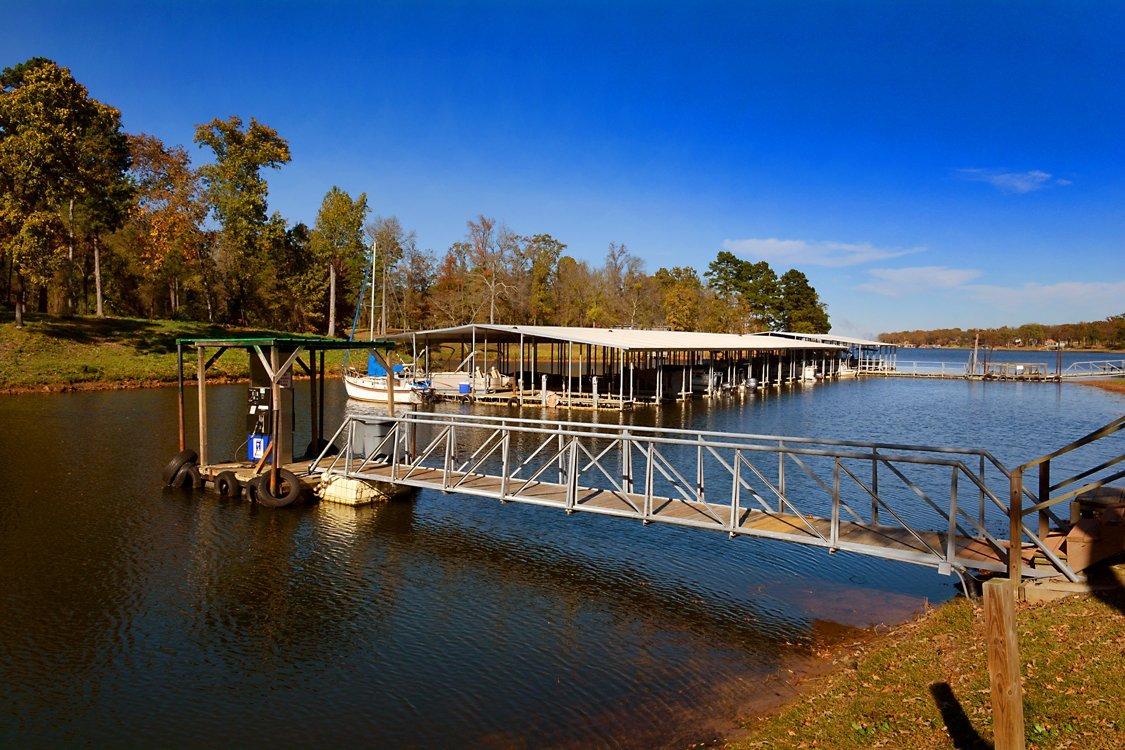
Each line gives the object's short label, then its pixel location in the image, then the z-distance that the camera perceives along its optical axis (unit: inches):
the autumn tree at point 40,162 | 1483.8
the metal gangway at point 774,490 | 373.7
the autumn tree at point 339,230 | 2600.9
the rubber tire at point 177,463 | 697.6
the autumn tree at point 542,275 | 3196.4
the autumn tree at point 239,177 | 2185.0
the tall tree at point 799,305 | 4279.0
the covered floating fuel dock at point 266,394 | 655.8
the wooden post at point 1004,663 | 195.2
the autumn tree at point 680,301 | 3430.1
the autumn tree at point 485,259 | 2983.3
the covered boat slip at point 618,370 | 1469.0
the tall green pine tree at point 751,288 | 4308.6
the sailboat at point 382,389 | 1449.3
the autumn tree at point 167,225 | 2064.5
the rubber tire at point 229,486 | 670.5
